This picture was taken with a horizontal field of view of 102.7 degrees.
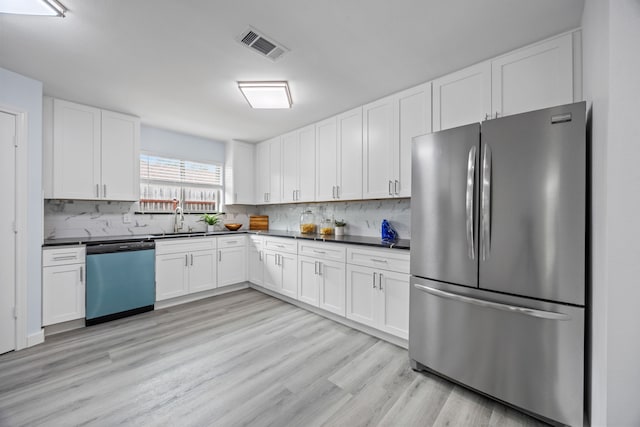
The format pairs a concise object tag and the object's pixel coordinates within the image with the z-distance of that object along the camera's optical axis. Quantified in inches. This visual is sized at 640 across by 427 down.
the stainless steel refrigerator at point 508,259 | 55.9
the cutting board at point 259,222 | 194.7
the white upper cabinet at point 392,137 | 101.2
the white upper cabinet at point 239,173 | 179.0
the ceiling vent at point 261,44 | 73.1
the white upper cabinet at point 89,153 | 113.5
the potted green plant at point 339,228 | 139.5
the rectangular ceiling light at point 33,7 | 61.2
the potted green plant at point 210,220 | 167.8
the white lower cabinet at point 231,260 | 157.0
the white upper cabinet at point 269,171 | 170.1
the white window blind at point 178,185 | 153.9
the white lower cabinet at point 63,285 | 101.3
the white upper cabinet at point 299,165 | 146.7
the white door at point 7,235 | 89.3
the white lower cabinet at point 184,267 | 134.0
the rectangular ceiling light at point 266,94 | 100.0
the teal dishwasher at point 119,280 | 111.8
